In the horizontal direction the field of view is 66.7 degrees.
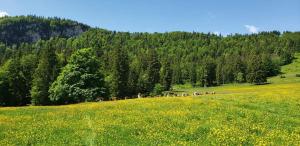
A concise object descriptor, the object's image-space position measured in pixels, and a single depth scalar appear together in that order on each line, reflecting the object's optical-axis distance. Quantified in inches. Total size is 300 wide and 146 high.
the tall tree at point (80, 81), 1827.9
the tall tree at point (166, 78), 3293.4
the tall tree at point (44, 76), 2162.3
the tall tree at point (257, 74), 3626.5
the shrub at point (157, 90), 2749.9
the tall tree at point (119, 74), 2456.1
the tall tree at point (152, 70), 2957.7
